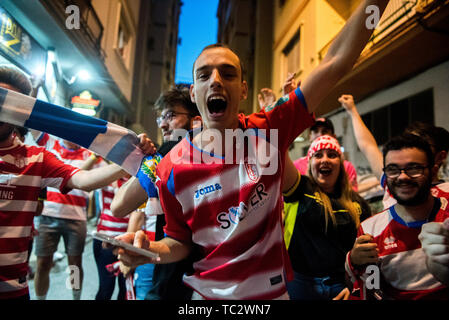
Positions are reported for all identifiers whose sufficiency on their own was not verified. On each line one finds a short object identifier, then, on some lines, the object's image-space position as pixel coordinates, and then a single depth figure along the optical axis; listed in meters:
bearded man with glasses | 1.35
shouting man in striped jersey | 1.12
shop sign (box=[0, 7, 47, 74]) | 3.60
